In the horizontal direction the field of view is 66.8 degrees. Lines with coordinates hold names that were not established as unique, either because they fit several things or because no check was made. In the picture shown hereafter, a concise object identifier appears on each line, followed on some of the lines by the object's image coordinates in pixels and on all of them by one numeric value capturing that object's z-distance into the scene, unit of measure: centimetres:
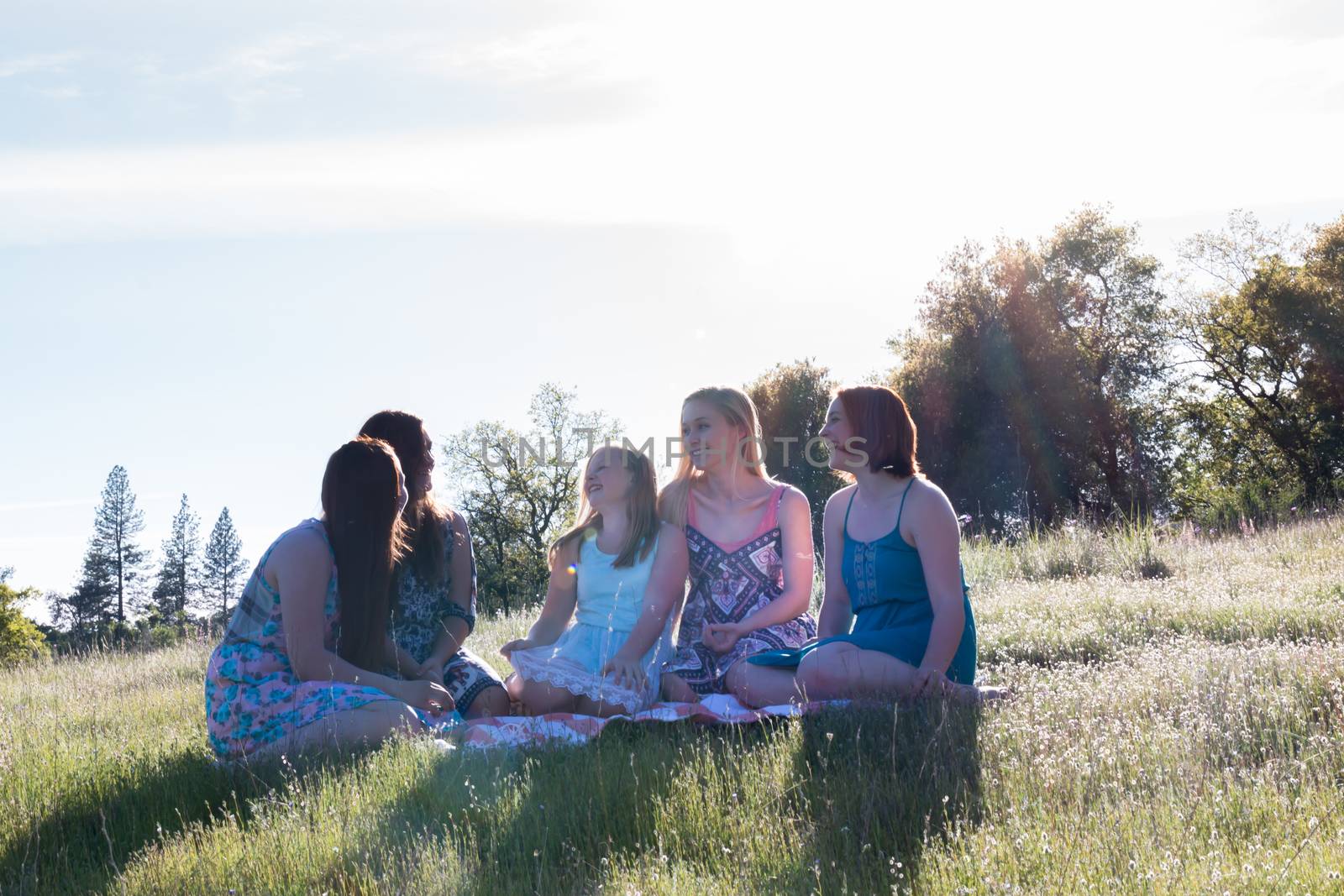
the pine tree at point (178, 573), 4797
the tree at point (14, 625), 3550
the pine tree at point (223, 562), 4819
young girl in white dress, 595
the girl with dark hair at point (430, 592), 598
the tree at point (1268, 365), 2858
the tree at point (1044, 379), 2853
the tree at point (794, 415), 3114
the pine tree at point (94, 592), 4753
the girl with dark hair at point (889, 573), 535
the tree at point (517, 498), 3897
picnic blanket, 502
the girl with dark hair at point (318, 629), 512
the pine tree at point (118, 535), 4681
